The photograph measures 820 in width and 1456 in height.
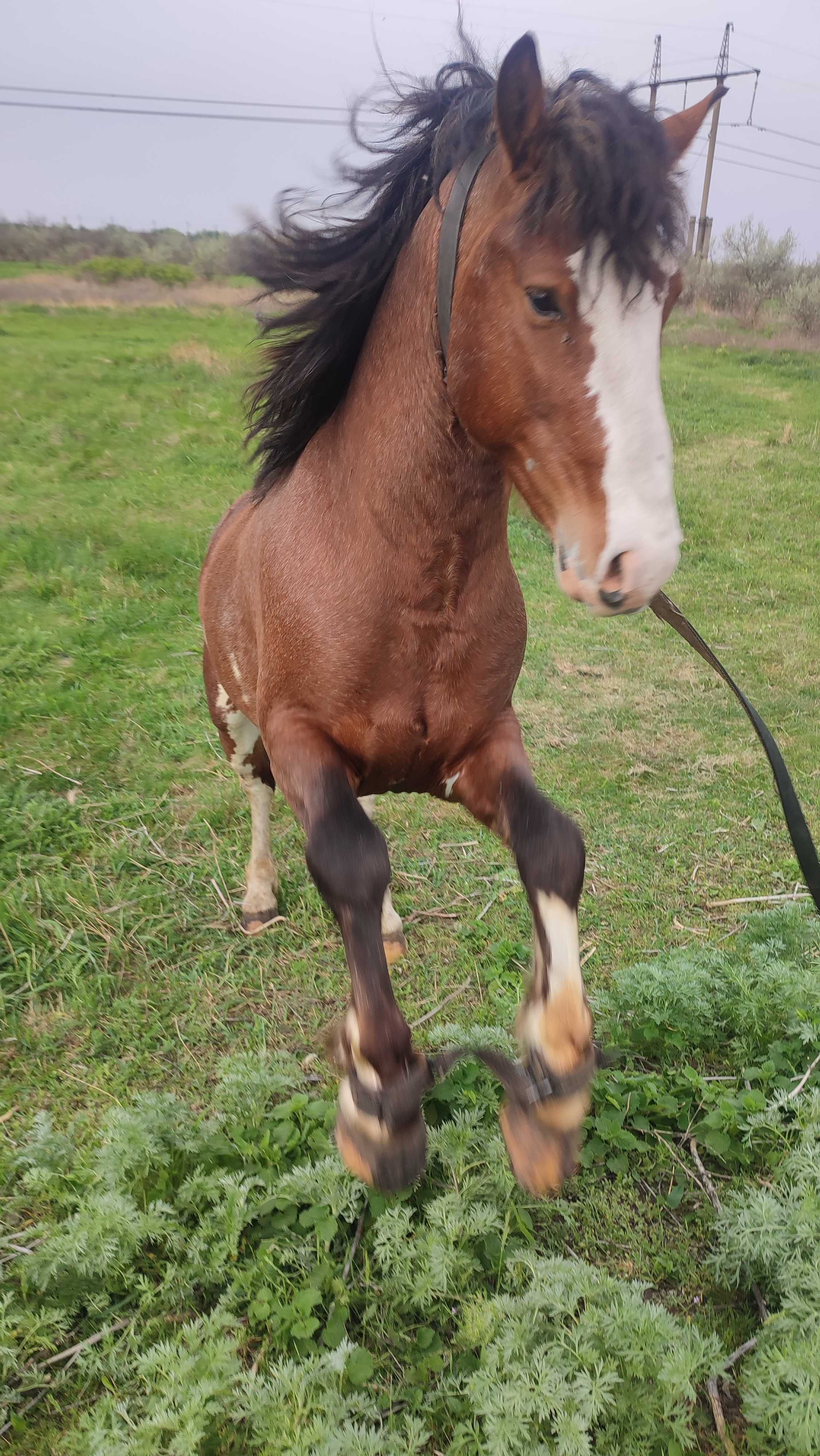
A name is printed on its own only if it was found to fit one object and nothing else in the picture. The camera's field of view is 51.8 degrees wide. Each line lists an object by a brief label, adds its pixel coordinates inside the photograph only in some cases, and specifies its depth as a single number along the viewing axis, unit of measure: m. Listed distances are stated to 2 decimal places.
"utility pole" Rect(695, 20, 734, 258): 23.47
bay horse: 1.39
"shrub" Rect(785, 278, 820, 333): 21.12
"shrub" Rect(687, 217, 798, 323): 25.09
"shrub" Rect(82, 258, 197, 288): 24.88
